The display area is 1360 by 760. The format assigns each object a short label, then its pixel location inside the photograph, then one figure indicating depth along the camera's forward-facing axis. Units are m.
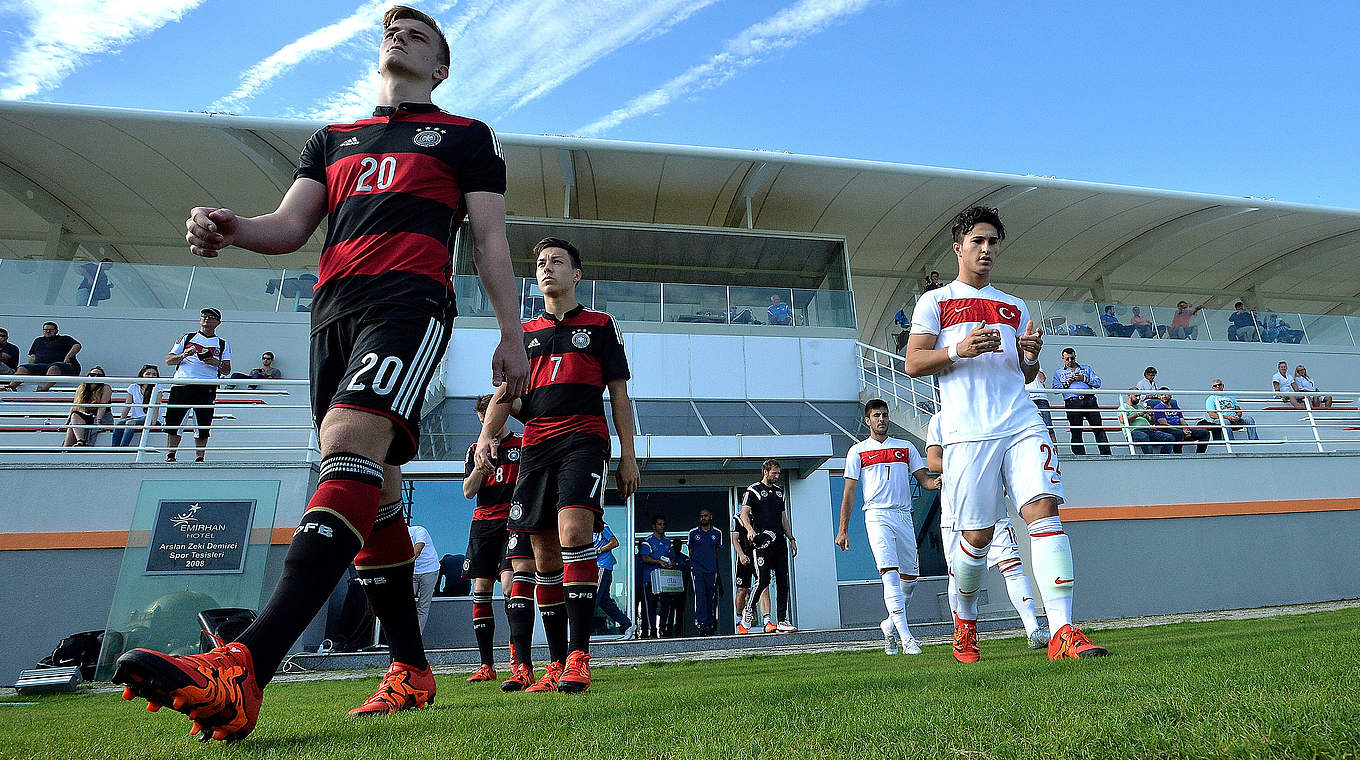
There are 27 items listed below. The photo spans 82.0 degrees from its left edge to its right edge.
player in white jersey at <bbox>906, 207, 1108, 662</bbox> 3.68
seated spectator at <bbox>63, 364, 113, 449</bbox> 10.55
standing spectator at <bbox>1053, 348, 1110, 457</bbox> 12.54
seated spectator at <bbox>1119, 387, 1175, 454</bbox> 11.89
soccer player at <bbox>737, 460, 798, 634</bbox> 9.31
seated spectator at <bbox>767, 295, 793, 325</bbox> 16.75
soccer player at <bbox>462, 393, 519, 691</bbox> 5.37
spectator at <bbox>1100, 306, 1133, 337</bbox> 18.34
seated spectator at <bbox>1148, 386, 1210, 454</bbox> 11.82
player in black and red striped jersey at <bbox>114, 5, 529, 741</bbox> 1.78
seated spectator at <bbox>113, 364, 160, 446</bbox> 10.59
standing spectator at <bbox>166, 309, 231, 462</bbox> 10.50
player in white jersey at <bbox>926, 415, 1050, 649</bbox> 5.35
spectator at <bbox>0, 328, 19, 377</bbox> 12.59
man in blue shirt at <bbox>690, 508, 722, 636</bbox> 11.52
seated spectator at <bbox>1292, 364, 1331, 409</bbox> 16.09
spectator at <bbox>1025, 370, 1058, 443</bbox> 11.52
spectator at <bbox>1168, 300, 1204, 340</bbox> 18.98
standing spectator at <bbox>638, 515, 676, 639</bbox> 11.73
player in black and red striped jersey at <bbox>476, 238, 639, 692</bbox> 3.83
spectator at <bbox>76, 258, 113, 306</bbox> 14.91
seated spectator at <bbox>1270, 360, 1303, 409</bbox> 16.25
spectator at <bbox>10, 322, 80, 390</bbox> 12.56
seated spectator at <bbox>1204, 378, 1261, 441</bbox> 13.27
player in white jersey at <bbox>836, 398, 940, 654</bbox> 6.90
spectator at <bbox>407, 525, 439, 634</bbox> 8.71
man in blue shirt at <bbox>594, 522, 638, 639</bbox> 11.05
